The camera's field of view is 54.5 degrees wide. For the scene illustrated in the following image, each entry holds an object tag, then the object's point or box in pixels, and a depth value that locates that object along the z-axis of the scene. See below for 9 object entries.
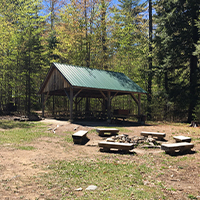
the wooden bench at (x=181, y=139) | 8.94
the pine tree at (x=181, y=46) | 19.50
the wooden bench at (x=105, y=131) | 10.91
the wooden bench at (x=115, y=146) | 7.36
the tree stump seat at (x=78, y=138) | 9.04
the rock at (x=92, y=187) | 4.16
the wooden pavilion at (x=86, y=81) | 17.53
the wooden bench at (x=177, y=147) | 7.15
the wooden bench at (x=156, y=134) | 9.90
